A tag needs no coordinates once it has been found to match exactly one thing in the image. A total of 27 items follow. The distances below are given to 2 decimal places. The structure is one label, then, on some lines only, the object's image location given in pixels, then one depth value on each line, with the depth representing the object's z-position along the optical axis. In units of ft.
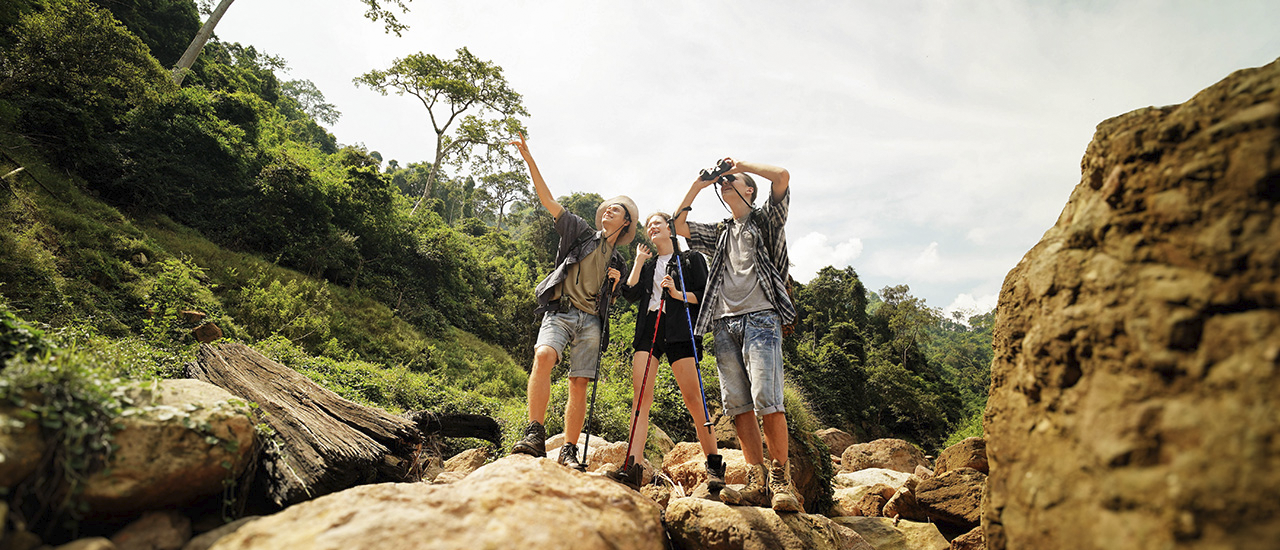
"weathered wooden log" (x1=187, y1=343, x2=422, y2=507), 8.48
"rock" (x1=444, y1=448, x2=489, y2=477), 17.22
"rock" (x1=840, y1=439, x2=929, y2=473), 37.11
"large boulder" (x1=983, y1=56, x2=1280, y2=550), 3.78
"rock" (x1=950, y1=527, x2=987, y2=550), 12.26
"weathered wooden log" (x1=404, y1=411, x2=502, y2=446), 14.82
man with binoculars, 10.16
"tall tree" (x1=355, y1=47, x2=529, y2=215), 77.36
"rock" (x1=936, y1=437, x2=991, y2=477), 17.90
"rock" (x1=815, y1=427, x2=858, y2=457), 47.93
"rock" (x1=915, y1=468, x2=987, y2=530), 15.05
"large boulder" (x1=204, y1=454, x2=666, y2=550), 5.58
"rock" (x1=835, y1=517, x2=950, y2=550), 14.62
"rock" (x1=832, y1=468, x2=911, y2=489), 27.91
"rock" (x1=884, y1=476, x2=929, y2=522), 16.43
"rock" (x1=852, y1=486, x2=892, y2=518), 19.65
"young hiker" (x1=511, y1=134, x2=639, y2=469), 10.83
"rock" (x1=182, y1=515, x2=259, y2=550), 5.70
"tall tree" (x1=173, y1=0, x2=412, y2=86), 46.75
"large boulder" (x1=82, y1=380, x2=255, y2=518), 5.69
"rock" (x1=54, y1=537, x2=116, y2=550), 4.76
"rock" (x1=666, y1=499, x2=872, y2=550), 8.55
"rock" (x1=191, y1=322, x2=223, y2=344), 22.81
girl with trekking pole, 11.02
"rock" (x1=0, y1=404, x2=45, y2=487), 4.75
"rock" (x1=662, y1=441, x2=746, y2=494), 16.34
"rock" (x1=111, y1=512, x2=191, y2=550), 5.59
